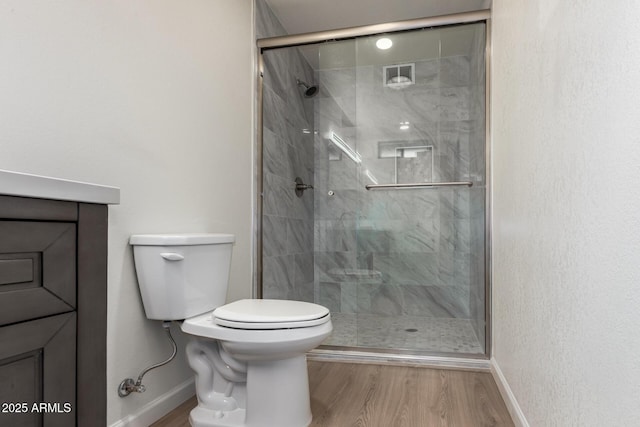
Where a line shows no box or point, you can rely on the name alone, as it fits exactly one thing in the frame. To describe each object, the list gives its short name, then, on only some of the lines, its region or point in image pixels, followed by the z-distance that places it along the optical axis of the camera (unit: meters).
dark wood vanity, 0.71
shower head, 3.07
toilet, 1.49
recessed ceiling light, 2.69
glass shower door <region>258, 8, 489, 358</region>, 2.70
